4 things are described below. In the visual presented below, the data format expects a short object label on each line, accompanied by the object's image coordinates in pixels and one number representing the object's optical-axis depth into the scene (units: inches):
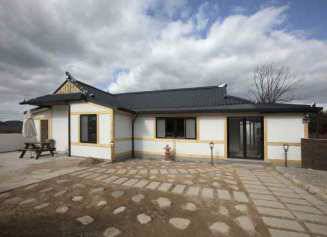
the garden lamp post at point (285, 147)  251.6
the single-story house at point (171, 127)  262.4
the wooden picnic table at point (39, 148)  296.7
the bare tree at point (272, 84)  695.5
